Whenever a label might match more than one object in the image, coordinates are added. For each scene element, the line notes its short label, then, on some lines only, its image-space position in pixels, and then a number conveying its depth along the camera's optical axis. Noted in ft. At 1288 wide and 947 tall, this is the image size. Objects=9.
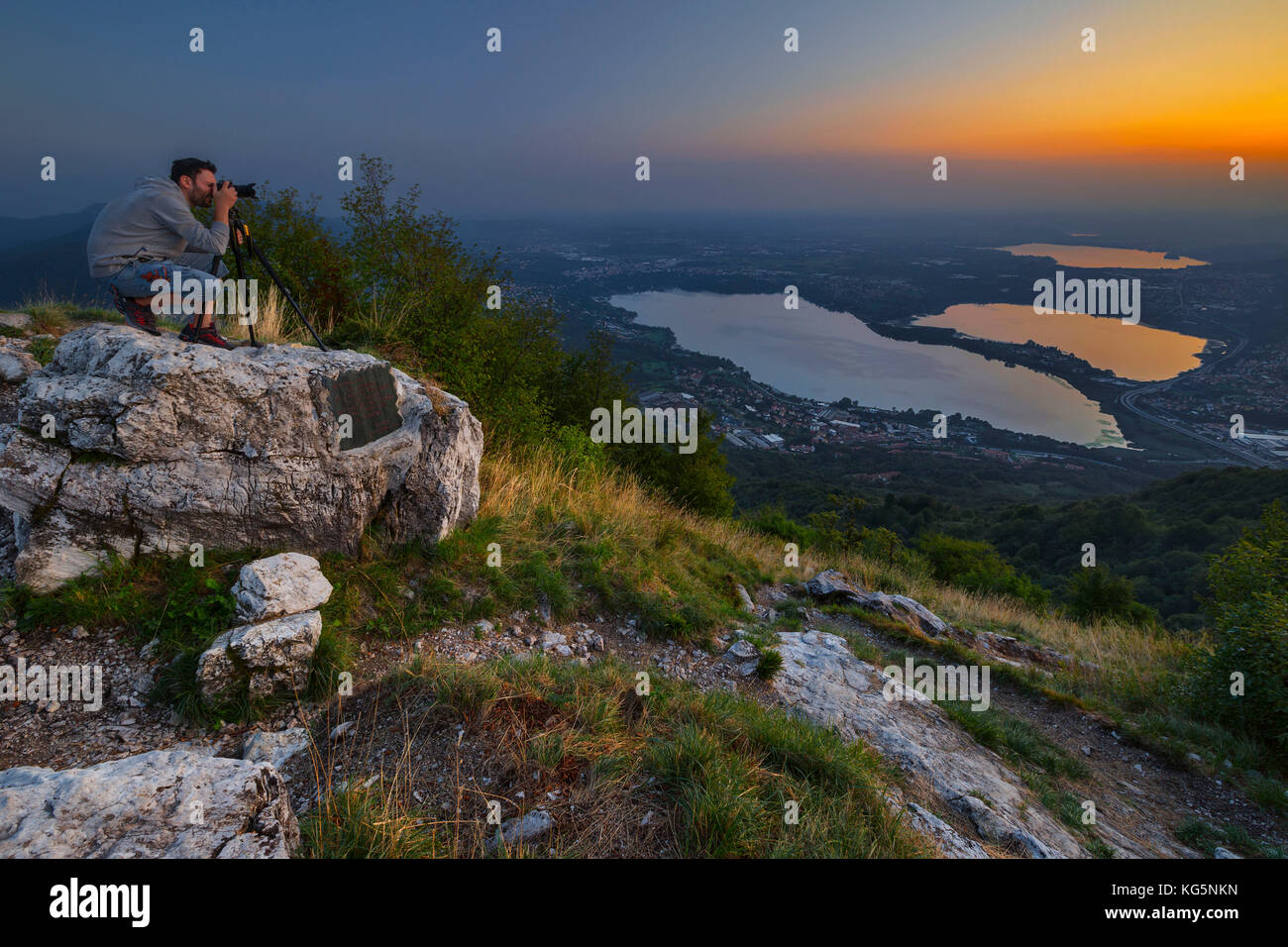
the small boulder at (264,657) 11.48
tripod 15.86
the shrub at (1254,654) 19.56
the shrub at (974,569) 54.65
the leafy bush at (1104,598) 46.69
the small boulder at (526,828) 8.43
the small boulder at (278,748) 10.28
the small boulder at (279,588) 12.83
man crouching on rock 14.44
